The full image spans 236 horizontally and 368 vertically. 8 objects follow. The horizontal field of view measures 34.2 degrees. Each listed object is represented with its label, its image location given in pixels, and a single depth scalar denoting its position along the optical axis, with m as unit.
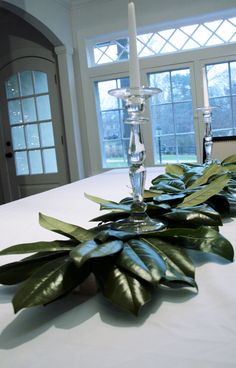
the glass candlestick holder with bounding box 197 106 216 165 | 1.53
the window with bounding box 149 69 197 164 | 3.84
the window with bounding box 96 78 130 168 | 4.09
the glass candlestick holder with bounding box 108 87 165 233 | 0.61
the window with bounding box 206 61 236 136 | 3.68
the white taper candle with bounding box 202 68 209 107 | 1.73
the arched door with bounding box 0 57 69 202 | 4.19
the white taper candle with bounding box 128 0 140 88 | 0.61
